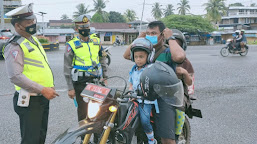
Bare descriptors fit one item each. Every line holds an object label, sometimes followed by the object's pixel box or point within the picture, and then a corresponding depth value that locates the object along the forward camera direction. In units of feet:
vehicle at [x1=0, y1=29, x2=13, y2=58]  44.66
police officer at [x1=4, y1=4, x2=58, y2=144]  8.12
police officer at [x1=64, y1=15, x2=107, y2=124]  11.45
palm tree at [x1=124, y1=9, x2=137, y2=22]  267.18
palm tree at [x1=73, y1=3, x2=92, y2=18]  229.66
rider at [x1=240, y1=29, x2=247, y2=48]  53.09
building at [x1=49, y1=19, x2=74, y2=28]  297.74
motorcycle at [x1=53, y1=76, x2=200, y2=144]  7.38
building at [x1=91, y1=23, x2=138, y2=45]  178.50
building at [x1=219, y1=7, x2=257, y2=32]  254.06
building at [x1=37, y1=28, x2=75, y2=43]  178.50
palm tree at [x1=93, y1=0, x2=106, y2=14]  225.15
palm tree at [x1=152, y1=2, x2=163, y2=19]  262.06
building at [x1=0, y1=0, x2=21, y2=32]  171.78
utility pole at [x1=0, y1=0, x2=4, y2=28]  68.81
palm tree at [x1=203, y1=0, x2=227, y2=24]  214.90
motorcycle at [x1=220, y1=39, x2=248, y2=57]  53.62
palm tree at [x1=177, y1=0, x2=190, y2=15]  251.60
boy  8.25
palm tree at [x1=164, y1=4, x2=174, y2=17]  282.15
